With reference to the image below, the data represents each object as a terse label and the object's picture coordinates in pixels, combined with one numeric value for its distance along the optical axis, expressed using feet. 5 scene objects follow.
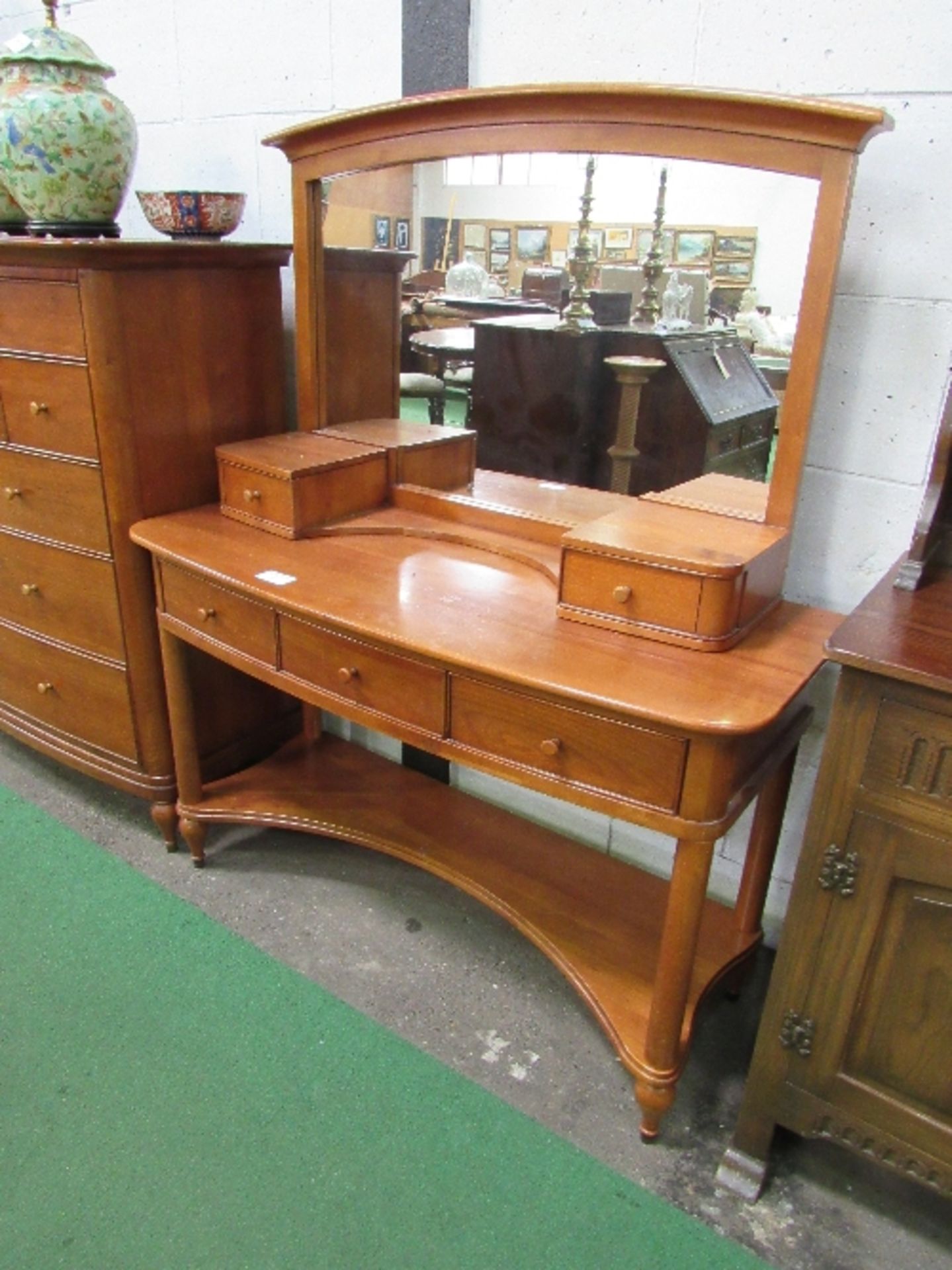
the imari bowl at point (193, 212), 6.53
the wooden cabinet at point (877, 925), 3.62
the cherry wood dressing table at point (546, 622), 4.15
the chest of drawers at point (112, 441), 5.90
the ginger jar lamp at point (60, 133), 5.99
